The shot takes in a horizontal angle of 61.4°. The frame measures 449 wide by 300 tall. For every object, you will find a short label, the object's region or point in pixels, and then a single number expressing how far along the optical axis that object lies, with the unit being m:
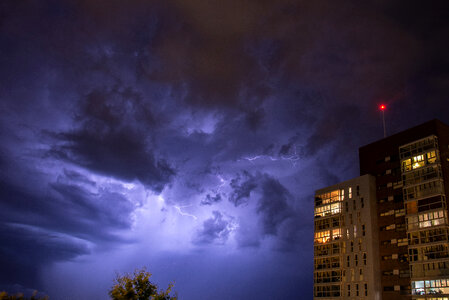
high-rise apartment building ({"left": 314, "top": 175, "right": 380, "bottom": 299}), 86.06
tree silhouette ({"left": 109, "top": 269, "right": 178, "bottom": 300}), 43.56
